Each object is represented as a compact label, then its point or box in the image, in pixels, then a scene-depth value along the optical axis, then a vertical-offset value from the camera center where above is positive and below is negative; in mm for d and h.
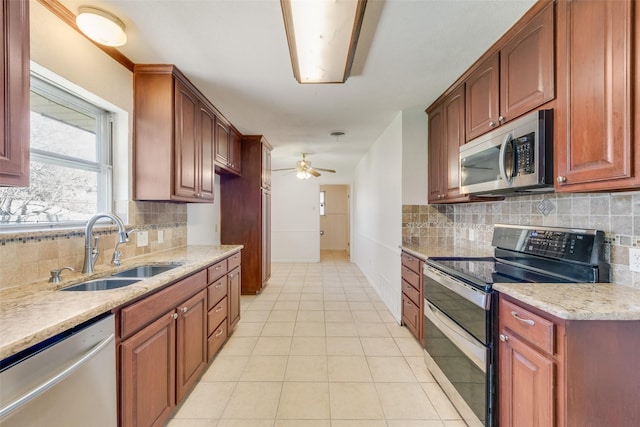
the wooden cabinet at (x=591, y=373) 1081 -625
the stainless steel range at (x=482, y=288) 1477 -460
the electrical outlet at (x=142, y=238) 2310 -211
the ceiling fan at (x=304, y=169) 5136 +826
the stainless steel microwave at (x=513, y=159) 1521 +355
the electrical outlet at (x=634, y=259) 1326 -217
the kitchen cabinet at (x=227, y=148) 3322 +869
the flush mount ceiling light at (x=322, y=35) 1438 +1084
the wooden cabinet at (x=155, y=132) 2238 +659
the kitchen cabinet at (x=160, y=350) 1309 -775
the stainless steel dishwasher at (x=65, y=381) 838 -578
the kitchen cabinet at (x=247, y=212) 4336 +24
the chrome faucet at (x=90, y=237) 1648 -150
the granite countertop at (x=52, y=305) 880 -376
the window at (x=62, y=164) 1580 +328
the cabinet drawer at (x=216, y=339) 2285 -1104
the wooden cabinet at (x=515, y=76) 1542 +911
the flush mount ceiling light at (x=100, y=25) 1551 +1072
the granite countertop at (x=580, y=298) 1055 -362
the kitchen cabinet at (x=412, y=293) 2572 -789
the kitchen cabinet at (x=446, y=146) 2510 +672
